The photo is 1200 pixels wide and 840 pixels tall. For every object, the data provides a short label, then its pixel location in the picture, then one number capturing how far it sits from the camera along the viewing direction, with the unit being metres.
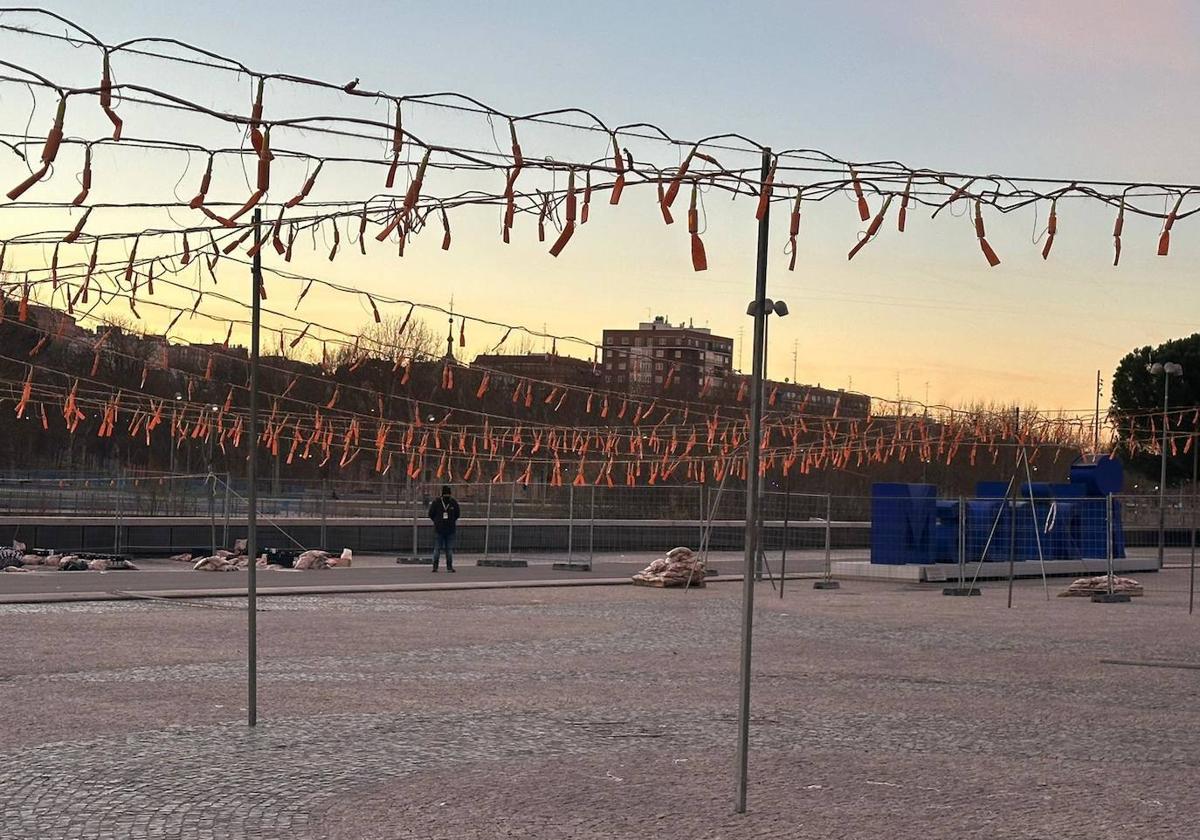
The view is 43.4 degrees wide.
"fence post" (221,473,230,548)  33.38
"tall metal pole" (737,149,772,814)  7.59
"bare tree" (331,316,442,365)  65.95
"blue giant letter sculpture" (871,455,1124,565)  32.19
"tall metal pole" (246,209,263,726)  9.91
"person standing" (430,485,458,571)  30.50
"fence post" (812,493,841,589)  28.61
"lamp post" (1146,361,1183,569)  36.03
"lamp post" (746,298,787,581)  27.62
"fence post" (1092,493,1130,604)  26.44
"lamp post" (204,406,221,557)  32.16
